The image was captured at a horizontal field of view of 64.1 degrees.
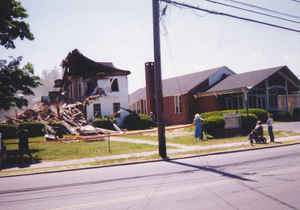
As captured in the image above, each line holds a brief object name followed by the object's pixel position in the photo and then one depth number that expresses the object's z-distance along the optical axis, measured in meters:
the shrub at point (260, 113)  22.23
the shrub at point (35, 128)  20.92
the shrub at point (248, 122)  17.31
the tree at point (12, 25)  13.52
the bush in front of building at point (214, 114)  20.66
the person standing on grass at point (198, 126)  15.27
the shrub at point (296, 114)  26.20
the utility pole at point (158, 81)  10.91
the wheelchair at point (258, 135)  13.53
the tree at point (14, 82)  13.53
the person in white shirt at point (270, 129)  13.91
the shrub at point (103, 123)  22.34
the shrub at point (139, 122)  25.88
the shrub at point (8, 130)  20.53
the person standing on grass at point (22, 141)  10.73
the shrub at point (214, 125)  16.03
